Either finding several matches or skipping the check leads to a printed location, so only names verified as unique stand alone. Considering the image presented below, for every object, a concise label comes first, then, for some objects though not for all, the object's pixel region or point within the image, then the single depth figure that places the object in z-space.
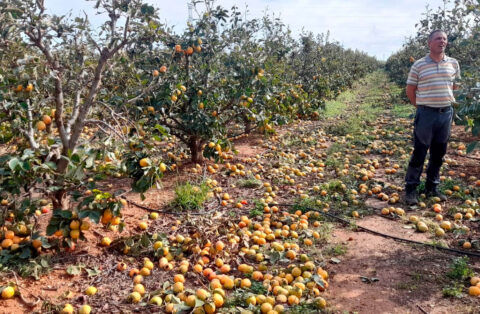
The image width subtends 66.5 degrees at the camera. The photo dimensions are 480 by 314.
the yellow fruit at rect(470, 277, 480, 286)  2.98
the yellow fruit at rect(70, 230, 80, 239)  2.90
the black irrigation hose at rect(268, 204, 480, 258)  3.53
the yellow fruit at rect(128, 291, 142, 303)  2.75
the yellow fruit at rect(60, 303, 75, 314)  2.48
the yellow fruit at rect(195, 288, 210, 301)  2.70
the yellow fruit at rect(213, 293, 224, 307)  2.70
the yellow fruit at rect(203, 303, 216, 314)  2.61
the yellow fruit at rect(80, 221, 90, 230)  2.92
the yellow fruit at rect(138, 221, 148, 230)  3.80
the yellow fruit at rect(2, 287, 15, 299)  2.52
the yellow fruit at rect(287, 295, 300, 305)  2.79
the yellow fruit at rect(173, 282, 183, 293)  2.86
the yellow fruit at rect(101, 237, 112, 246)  3.35
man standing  4.37
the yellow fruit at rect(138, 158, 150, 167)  2.77
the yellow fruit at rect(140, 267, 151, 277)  3.09
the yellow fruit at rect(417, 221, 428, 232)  4.06
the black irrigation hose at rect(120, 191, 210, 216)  4.20
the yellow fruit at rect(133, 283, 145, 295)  2.83
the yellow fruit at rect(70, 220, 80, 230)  2.88
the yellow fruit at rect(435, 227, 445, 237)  3.97
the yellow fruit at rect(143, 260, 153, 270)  3.16
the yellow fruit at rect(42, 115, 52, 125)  3.19
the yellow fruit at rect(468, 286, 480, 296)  2.86
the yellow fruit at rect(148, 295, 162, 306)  2.71
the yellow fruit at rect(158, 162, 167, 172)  2.86
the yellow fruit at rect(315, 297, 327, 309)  2.74
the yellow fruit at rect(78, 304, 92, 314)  2.52
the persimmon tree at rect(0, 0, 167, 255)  2.72
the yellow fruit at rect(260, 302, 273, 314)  2.65
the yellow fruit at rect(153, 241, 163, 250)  3.40
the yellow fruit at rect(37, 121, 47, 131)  3.13
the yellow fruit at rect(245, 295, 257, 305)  2.74
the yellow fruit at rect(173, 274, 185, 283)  3.02
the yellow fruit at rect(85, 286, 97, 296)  2.78
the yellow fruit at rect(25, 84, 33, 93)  2.84
